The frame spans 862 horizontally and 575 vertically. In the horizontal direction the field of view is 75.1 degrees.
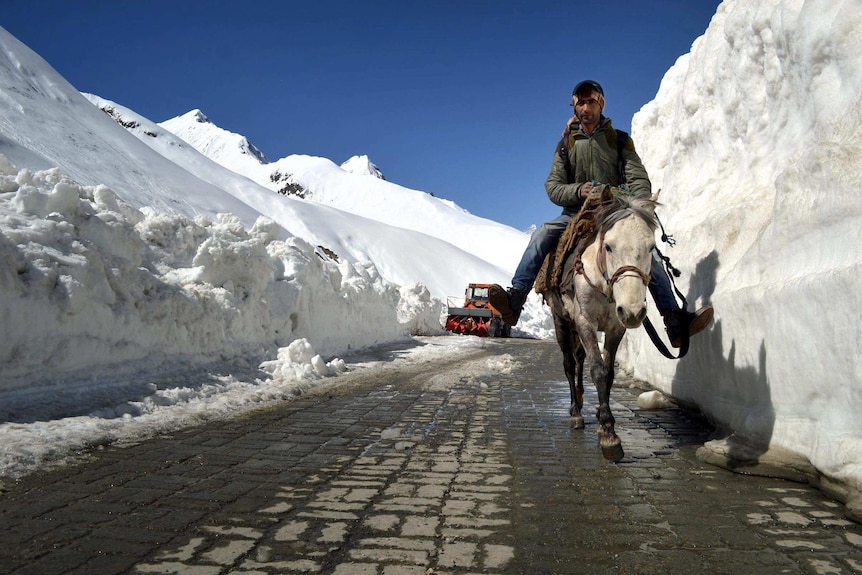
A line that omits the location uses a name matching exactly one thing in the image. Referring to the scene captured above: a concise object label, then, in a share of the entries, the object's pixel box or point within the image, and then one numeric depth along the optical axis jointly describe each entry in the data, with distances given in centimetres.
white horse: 398
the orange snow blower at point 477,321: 2689
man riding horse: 553
